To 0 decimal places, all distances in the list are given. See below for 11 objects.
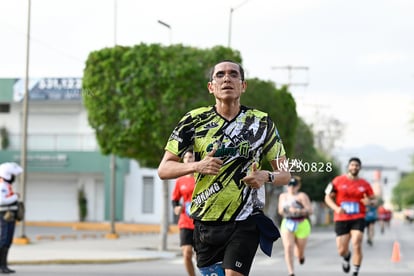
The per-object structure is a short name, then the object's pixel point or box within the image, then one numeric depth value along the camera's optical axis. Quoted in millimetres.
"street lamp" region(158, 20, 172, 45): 27112
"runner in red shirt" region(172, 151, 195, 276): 13125
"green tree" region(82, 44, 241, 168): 24578
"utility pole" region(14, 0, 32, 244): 25938
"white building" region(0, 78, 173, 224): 48625
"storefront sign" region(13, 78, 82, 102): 48531
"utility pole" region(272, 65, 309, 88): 64162
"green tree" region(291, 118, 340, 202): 47562
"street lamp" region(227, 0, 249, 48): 28047
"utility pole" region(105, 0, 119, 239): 34094
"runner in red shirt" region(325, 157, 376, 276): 15125
